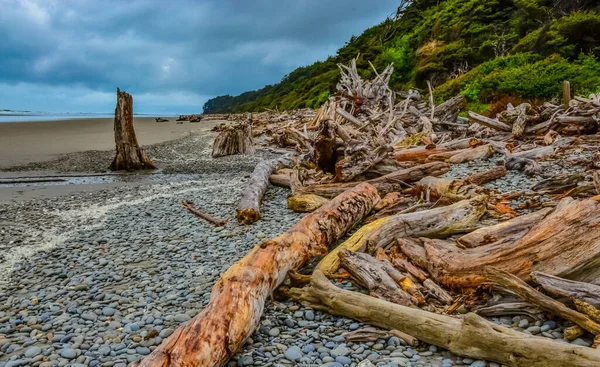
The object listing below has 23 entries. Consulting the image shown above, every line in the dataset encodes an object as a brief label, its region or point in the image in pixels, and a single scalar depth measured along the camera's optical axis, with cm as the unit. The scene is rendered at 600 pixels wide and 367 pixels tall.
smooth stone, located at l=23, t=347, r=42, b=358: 324
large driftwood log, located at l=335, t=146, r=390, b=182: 736
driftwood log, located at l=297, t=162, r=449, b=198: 709
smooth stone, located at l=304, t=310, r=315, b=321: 363
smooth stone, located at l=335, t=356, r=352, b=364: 297
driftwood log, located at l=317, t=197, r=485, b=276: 466
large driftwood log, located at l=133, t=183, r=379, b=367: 268
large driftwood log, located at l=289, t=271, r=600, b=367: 254
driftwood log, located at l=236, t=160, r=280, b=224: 646
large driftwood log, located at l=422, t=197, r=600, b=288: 337
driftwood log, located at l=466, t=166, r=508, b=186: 703
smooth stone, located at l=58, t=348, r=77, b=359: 320
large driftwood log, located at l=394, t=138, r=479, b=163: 919
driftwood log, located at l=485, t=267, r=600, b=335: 288
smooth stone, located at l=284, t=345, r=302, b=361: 308
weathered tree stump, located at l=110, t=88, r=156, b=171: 1309
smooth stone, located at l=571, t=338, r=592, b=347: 284
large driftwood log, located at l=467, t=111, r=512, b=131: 1143
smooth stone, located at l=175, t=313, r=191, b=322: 368
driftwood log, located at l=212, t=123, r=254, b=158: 1619
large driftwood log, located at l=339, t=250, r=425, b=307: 360
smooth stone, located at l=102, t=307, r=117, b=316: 389
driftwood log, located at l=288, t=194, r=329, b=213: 684
